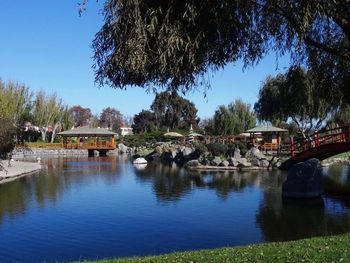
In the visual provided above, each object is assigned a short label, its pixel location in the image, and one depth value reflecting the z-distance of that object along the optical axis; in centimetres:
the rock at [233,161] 3262
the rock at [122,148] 5847
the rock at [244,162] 3215
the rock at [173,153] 4275
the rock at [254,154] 3479
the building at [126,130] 11080
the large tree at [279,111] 4006
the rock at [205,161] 3427
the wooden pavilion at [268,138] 4150
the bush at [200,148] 3795
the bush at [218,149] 3725
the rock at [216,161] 3347
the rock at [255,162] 3266
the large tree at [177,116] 7838
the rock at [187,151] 4024
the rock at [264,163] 3225
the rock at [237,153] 3484
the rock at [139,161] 3863
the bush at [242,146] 3786
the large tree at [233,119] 5962
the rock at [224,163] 3277
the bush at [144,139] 6184
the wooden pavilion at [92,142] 5519
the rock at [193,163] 3408
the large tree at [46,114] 6794
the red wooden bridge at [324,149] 2402
